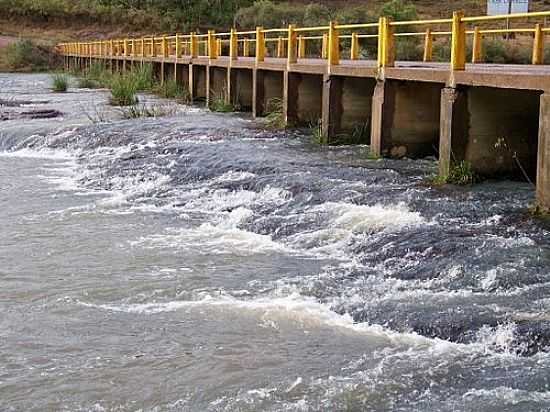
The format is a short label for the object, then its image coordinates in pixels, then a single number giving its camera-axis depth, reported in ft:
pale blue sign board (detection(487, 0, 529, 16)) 78.61
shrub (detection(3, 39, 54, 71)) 179.64
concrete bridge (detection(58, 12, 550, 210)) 38.27
